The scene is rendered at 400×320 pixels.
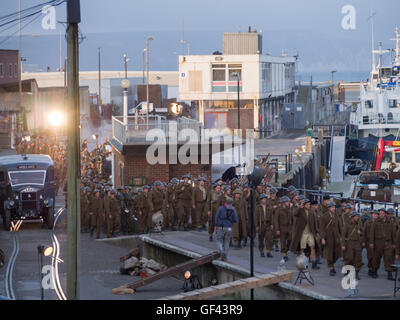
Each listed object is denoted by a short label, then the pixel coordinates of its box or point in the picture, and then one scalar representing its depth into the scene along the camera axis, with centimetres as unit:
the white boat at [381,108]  6125
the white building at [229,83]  6334
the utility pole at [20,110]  5625
